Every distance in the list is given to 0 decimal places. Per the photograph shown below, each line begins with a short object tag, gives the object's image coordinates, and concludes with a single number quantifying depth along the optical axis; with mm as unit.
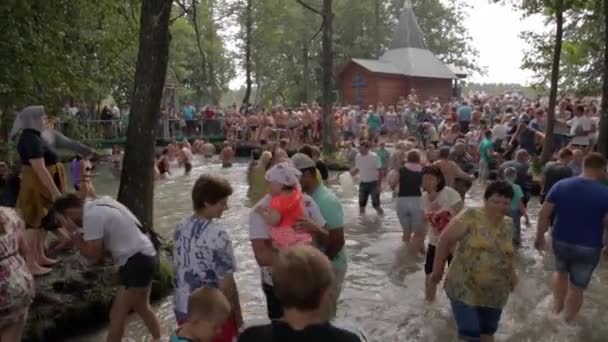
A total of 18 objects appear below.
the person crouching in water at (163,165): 20266
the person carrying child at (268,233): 4770
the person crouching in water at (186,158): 22875
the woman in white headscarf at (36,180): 7066
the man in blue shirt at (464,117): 26172
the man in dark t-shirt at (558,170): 10266
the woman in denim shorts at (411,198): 9906
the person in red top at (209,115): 33188
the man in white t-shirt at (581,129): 17019
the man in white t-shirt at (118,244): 4934
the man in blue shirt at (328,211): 5156
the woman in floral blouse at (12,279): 4652
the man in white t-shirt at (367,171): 12930
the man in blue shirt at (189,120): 32938
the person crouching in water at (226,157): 24297
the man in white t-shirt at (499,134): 19569
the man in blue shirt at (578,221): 6402
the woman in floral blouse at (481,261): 5000
